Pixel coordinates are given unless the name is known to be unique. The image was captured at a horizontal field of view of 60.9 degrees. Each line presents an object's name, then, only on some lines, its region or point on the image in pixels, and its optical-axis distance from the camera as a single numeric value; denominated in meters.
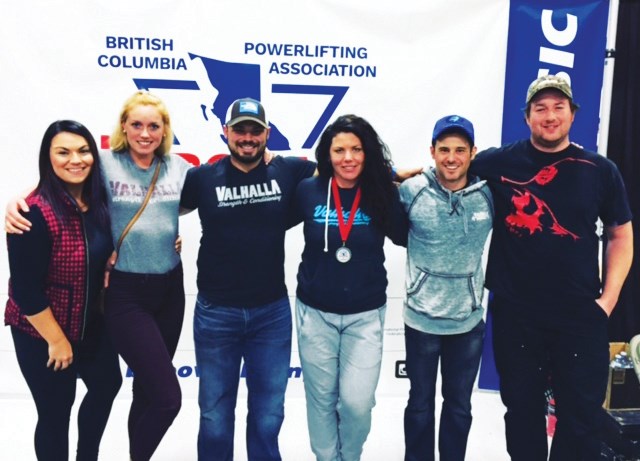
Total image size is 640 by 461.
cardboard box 2.44
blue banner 2.81
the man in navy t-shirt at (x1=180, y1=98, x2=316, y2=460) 1.91
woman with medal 1.89
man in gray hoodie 1.92
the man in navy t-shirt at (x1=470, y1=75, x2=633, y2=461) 1.87
